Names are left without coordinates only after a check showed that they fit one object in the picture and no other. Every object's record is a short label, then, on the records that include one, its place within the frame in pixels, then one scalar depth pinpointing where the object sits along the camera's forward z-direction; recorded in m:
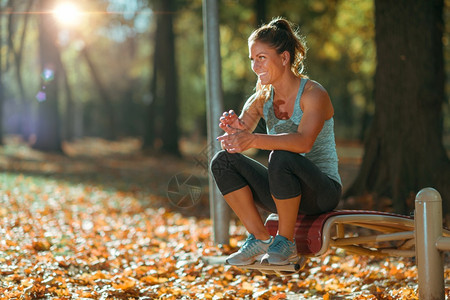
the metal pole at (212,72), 5.77
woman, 3.40
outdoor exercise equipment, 3.39
